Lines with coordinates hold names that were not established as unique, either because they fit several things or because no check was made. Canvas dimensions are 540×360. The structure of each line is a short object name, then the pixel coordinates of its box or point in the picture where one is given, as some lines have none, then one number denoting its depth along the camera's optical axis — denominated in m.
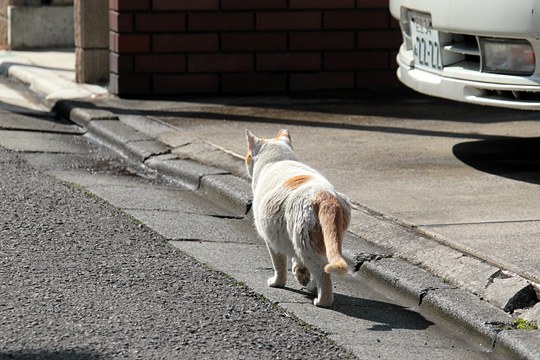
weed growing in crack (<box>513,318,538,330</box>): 8.30
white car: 12.29
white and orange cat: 8.58
